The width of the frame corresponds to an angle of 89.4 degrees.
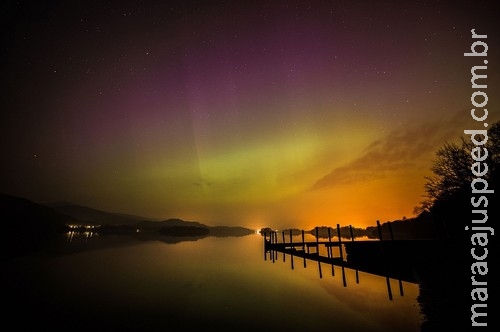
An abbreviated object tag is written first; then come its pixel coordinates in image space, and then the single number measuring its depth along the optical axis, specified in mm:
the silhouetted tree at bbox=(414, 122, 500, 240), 31750
